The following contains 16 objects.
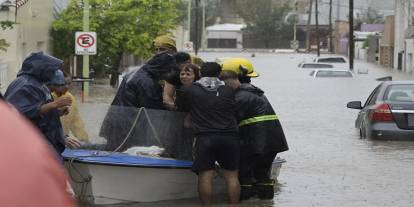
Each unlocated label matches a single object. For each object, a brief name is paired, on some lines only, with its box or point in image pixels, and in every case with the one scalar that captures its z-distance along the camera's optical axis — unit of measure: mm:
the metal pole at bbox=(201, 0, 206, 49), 122000
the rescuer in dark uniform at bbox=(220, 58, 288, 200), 9266
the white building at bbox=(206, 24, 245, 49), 132875
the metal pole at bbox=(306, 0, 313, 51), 118831
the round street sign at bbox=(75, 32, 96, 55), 27953
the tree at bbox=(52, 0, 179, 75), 35000
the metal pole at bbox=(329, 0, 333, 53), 111362
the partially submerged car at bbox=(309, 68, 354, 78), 42062
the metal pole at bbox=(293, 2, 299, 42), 128375
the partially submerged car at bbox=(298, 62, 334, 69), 51694
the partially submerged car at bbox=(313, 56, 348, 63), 62534
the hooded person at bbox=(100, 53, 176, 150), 9383
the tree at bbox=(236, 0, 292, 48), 132875
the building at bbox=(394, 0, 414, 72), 63812
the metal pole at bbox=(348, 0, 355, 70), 53044
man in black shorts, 8891
